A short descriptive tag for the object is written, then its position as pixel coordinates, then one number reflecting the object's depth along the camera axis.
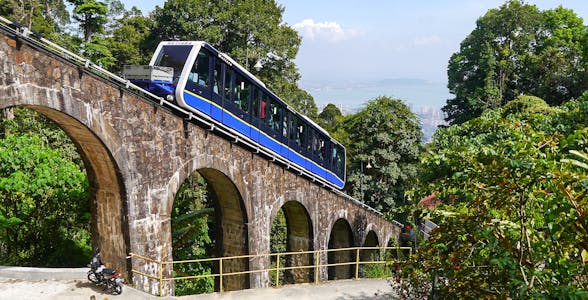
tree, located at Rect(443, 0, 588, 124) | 31.14
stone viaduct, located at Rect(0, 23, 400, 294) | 8.82
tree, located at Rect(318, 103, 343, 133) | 47.69
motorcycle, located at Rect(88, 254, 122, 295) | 9.34
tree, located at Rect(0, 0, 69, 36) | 26.27
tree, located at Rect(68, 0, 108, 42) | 25.97
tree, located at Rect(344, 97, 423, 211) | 28.56
